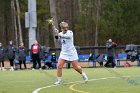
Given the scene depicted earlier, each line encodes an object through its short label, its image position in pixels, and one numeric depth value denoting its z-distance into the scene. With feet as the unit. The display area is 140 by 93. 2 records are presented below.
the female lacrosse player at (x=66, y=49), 53.57
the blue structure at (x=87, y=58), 104.74
